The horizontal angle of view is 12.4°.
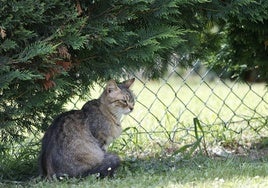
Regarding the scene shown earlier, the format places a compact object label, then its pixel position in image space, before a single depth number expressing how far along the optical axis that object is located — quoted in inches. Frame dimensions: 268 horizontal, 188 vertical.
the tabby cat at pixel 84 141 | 313.9
